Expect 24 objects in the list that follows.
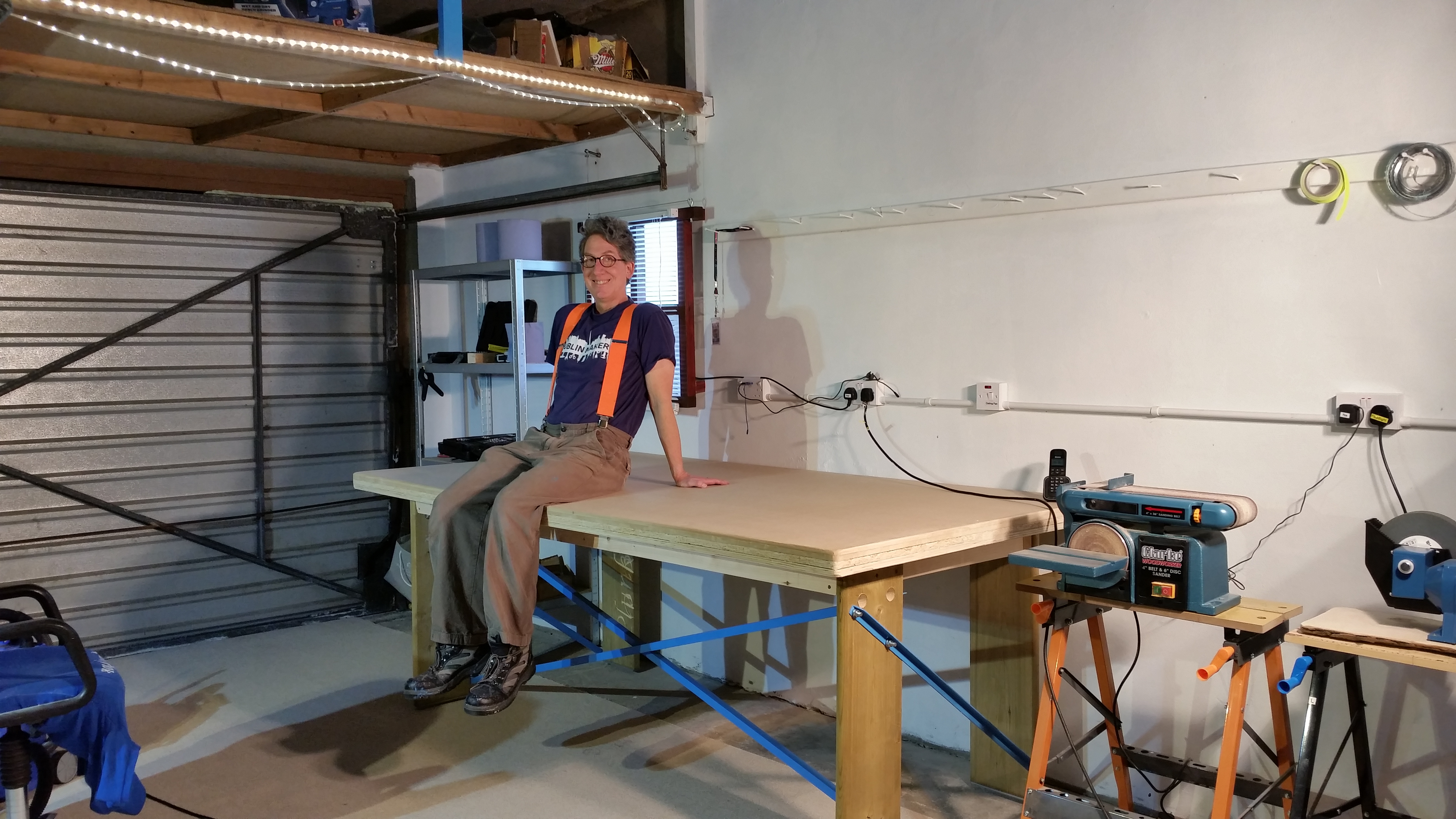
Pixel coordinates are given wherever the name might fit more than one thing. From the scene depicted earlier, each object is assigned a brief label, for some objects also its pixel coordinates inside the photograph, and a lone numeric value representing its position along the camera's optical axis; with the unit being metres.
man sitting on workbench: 3.04
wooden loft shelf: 3.25
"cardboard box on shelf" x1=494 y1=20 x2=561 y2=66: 4.20
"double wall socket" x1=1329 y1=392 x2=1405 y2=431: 2.62
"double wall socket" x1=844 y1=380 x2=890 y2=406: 3.73
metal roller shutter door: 4.96
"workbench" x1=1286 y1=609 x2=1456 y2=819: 2.17
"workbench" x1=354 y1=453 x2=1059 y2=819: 2.49
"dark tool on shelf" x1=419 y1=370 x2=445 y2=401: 5.61
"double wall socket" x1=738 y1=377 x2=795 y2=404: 4.11
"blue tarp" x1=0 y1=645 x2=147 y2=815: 2.43
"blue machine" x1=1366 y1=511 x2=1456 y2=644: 2.18
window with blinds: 4.44
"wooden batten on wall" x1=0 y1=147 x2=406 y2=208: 4.86
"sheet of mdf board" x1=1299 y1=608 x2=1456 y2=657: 2.19
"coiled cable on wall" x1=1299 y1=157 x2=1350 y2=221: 2.65
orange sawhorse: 2.31
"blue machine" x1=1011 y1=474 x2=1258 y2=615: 2.36
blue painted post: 3.46
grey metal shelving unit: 4.62
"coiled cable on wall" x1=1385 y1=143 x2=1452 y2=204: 2.53
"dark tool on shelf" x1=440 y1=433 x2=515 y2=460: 5.00
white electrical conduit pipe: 2.59
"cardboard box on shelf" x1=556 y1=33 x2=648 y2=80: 4.34
